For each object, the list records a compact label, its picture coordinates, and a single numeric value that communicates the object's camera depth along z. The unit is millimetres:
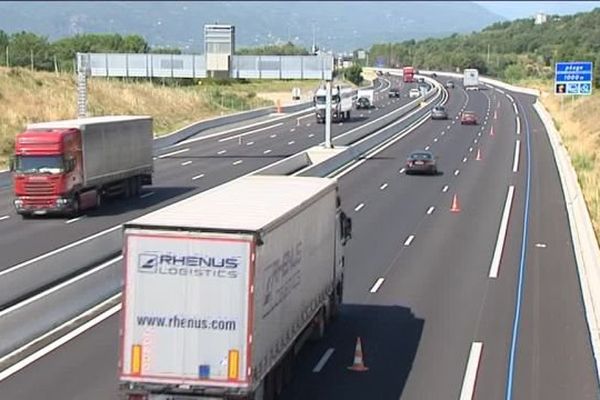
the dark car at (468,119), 90631
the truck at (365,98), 113375
